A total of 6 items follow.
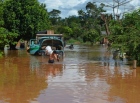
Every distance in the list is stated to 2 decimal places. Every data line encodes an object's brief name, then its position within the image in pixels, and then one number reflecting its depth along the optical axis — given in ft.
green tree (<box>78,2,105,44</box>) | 260.29
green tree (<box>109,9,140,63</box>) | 69.87
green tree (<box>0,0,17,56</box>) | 86.94
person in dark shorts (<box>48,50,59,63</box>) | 75.77
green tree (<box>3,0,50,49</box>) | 141.28
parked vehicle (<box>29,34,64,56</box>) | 105.50
